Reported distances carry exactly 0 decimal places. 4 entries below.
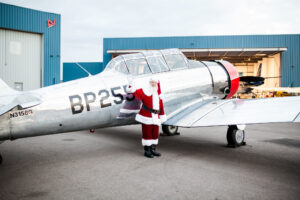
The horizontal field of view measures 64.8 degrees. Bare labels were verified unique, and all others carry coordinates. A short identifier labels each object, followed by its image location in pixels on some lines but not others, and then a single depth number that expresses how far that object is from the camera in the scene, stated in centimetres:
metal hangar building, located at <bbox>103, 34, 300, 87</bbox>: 2414
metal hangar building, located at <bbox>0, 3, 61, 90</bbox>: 1661
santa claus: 473
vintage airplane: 384
